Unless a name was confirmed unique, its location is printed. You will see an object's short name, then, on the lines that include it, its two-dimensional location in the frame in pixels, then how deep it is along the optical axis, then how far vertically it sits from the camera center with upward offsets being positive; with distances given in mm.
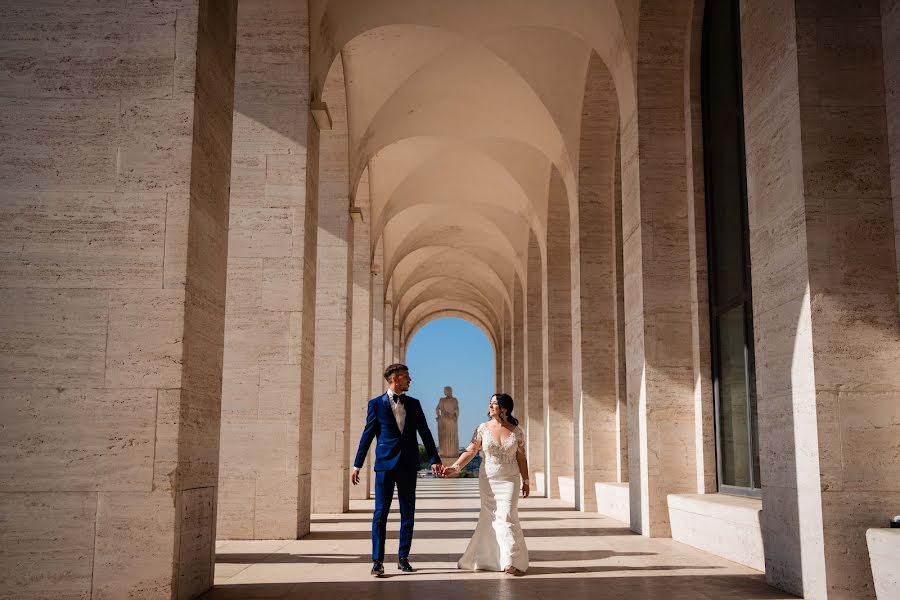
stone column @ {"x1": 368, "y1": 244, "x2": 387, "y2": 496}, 27719 +3588
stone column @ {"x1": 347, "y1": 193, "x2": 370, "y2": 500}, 20531 +2799
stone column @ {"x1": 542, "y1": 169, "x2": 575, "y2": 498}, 21125 +2532
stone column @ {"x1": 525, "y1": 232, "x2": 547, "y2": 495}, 25625 +2521
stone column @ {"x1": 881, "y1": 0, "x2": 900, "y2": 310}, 6508 +2689
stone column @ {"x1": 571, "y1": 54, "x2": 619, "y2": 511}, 16359 +2459
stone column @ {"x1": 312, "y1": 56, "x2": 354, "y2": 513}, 15641 +2293
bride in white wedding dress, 8047 -378
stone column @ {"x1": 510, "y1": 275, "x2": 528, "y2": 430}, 30484 +3281
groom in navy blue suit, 7652 -46
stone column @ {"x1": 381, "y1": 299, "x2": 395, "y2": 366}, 33325 +4308
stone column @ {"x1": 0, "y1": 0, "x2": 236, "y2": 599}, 5816 +973
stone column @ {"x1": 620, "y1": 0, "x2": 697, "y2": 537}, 11438 +2113
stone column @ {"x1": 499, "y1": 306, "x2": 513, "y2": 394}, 36894 +3981
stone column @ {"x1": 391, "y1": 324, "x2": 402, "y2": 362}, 37956 +4470
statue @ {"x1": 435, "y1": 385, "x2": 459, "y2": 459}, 43438 +1045
